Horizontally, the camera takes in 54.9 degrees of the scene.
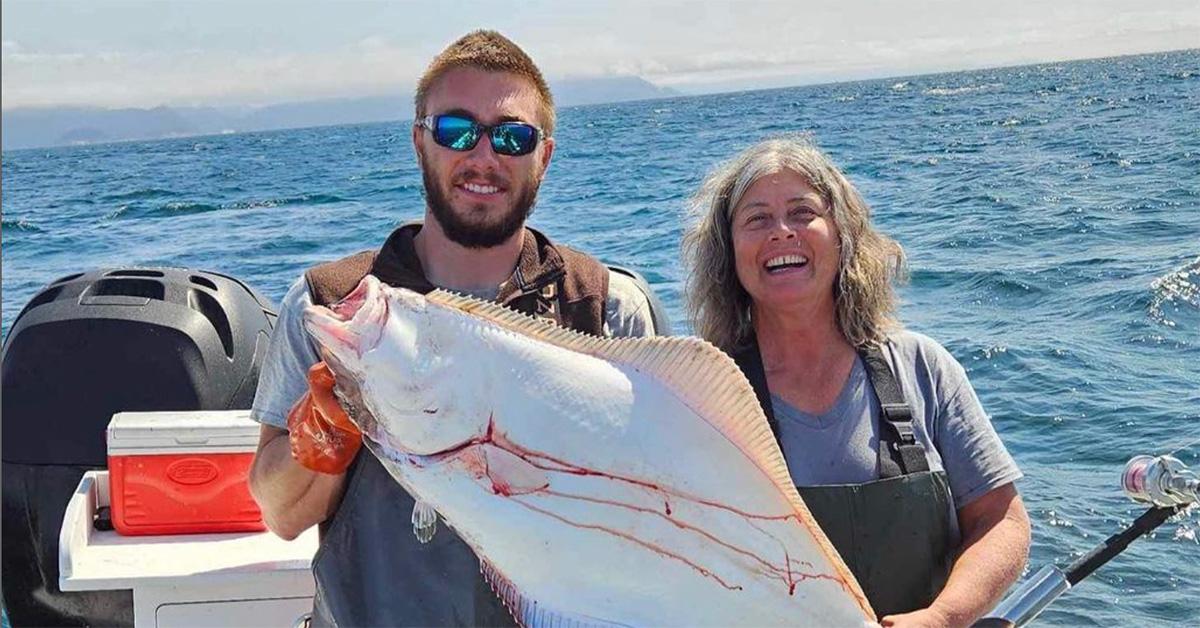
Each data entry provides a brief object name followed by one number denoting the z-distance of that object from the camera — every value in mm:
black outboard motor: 4199
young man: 2842
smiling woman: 3053
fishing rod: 3000
